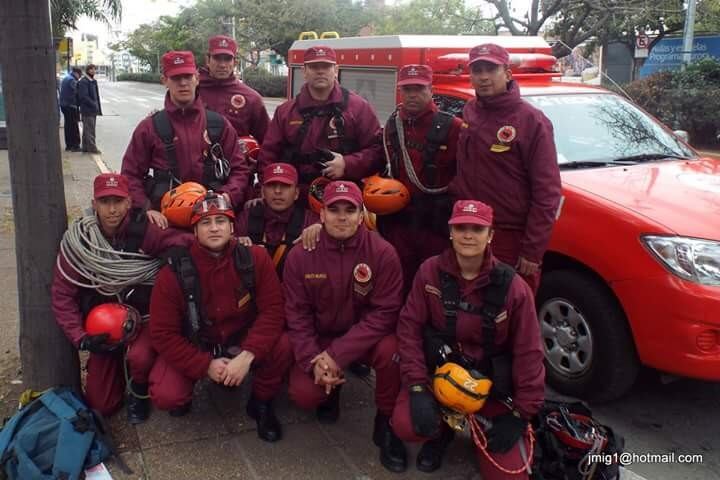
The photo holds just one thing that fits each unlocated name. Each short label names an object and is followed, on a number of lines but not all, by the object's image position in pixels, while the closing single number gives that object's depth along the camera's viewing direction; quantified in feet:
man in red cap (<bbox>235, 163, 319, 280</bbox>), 13.76
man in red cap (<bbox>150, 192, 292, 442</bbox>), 11.60
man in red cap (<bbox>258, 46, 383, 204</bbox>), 14.43
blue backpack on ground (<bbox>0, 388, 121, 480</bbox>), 10.23
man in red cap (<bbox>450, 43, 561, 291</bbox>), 12.47
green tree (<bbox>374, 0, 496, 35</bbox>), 75.41
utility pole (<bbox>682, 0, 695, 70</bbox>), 64.64
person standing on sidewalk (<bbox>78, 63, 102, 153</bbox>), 51.77
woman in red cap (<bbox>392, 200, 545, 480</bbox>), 10.52
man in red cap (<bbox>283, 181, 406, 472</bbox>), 11.62
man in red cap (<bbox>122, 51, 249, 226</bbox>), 14.19
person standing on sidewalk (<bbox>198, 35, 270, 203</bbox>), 17.88
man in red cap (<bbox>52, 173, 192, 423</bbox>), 11.85
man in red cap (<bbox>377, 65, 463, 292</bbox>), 14.05
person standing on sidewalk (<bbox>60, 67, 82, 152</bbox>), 53.67
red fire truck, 11.71
